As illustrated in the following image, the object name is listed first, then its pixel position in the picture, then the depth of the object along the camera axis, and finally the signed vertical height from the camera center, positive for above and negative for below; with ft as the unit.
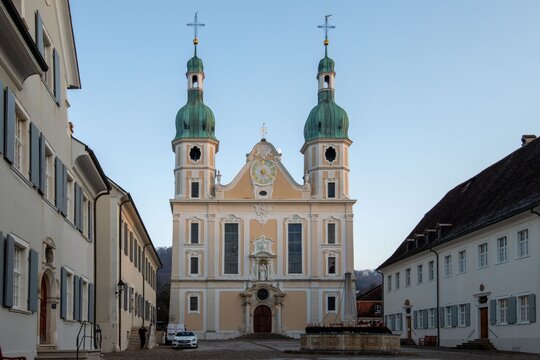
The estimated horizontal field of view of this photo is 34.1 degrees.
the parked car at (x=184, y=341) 147.74 -11.78
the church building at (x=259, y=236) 243.19 +9.81
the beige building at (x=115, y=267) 111.86 +0.54
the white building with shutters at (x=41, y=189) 46.24 +5.53
